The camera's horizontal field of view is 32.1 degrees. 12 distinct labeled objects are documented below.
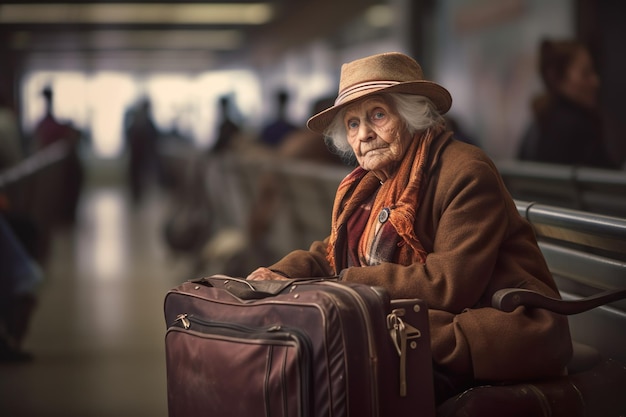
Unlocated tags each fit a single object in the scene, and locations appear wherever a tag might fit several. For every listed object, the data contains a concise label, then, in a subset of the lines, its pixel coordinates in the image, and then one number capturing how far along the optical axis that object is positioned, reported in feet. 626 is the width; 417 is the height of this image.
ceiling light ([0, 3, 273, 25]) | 94.99
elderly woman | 7.56
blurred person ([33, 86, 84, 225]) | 55.83
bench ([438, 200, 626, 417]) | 7.68
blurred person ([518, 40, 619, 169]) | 19.04
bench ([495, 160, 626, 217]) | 14.93
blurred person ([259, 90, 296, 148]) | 37.29
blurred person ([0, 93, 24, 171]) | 30.73
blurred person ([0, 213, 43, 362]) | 20.22
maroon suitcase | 6.89
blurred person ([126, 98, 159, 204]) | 75.72
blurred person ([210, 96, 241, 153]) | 42.60
